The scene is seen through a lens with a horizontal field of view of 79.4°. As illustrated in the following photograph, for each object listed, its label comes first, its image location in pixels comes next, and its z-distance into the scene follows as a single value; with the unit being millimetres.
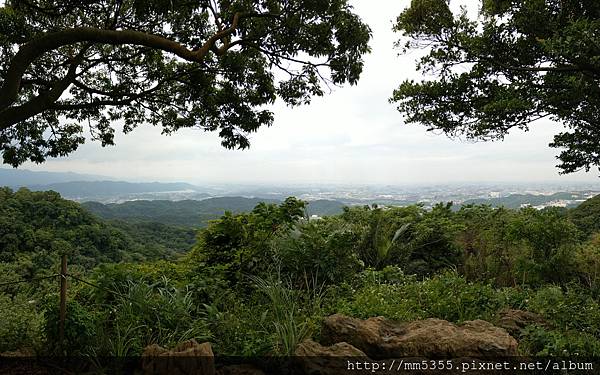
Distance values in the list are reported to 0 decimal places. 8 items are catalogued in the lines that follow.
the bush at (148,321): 2984
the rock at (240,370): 2654
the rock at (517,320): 3336
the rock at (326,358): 2596
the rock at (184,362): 2486
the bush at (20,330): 3234
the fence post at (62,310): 2957
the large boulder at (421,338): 2807
